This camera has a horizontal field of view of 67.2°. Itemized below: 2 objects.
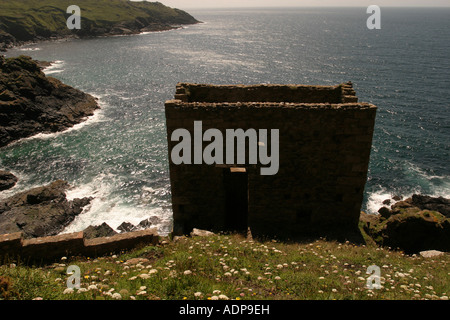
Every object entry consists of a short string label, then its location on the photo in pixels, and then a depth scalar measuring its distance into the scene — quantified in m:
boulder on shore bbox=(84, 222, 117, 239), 21.30
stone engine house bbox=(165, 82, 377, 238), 13.74
